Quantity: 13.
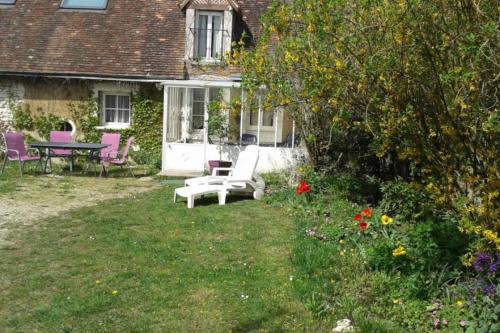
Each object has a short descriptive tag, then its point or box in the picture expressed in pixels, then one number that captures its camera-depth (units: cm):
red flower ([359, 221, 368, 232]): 634
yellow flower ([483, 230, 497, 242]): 415
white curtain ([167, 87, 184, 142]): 1447
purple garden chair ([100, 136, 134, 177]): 1360
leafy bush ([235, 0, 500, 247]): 448
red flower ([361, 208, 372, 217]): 638
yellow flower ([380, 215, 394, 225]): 545
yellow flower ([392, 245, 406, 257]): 504
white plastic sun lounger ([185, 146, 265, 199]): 1033
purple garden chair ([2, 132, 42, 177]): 1305
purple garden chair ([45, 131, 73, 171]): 1474
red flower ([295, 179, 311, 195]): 895
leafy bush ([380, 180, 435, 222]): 759
